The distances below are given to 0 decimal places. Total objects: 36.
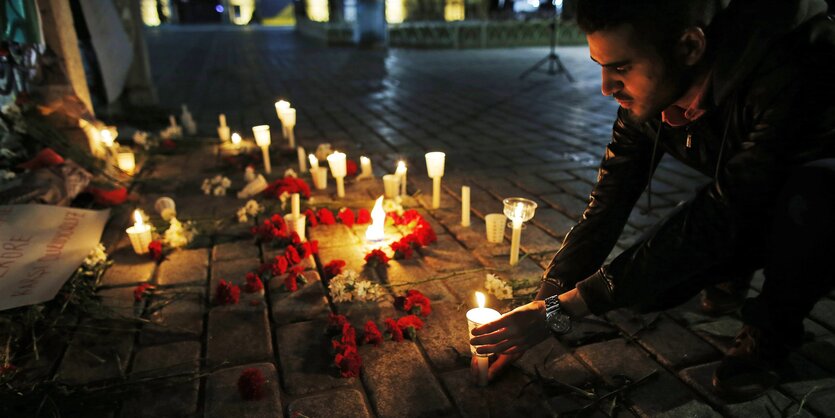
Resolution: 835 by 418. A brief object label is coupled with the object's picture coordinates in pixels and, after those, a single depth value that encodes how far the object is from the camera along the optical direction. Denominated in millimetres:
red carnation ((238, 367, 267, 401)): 1842
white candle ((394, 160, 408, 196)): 3596
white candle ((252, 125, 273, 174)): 4082
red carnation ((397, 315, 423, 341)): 2203
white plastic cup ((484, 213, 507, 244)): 2996
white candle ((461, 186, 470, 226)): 3162
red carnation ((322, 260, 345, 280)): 2657
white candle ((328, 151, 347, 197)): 3602
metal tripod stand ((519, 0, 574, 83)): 10125
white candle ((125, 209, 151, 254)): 2916
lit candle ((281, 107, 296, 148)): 4617
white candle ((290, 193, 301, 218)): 2988
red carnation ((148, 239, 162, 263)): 2869
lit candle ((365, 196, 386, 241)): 3006
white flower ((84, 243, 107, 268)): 2747
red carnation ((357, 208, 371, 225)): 3402
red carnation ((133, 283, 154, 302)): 2459
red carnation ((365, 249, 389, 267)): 2793
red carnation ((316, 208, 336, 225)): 3346
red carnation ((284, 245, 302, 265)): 2719
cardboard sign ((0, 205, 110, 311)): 2406
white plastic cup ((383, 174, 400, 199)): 3611
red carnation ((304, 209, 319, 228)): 3326
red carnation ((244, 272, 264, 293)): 2545
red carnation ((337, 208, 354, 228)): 3293
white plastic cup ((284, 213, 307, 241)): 3006
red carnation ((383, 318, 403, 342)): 2188
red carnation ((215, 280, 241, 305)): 2445
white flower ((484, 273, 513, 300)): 2461
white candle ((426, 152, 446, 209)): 3305
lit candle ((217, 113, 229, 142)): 5369
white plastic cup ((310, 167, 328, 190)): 3951
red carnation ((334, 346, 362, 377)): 1953
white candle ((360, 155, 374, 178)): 4176
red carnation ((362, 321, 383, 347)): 2148
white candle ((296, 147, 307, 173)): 4325
